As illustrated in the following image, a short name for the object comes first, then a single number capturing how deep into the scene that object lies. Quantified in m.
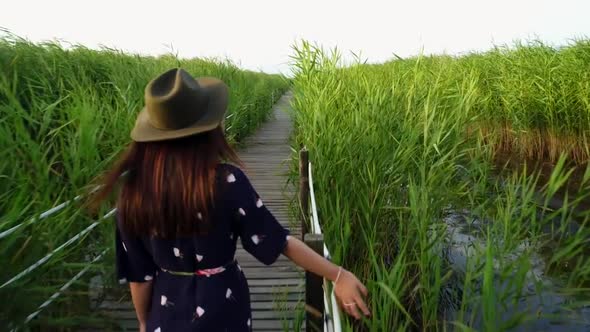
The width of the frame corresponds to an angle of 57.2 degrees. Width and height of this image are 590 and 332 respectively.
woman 1.36
